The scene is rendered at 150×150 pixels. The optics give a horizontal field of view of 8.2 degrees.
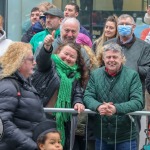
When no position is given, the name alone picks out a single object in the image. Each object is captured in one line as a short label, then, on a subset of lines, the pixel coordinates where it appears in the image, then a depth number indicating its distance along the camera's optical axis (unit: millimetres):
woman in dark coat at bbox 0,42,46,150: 9818
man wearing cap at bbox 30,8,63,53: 14079
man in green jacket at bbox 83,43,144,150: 11601
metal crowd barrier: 11422
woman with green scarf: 11833
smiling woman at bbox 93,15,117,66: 14281
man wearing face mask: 13002
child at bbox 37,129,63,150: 9407
